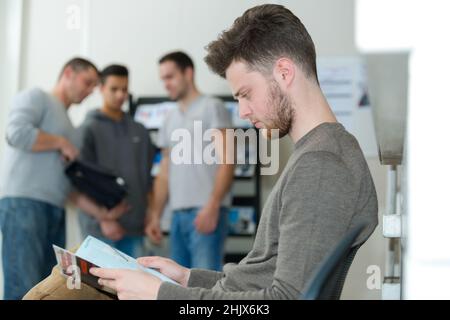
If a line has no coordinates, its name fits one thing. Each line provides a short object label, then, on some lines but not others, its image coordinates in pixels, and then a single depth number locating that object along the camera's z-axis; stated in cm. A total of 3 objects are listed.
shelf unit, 410
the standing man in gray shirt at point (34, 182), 324
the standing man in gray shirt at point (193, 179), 334
